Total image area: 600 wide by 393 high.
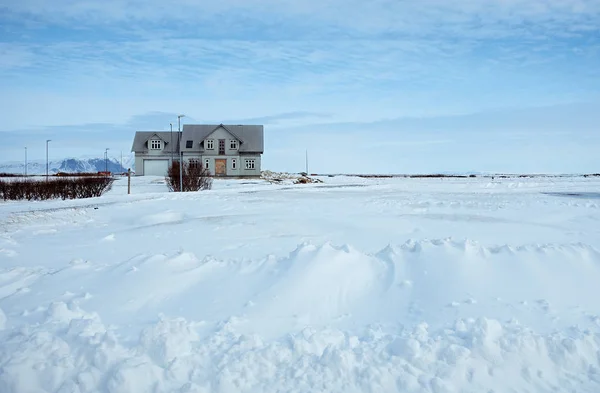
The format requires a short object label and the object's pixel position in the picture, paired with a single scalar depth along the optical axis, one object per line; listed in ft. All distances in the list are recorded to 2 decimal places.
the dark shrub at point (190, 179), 108.88
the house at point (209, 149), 185.88
